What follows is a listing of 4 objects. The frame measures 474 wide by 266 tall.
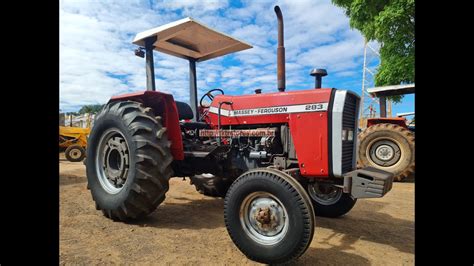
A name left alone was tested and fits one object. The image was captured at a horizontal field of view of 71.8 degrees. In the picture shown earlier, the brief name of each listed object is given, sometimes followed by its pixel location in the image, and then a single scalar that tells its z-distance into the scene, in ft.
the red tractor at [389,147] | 24.06
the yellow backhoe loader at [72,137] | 39.84
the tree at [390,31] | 30.89
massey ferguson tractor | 9.06
